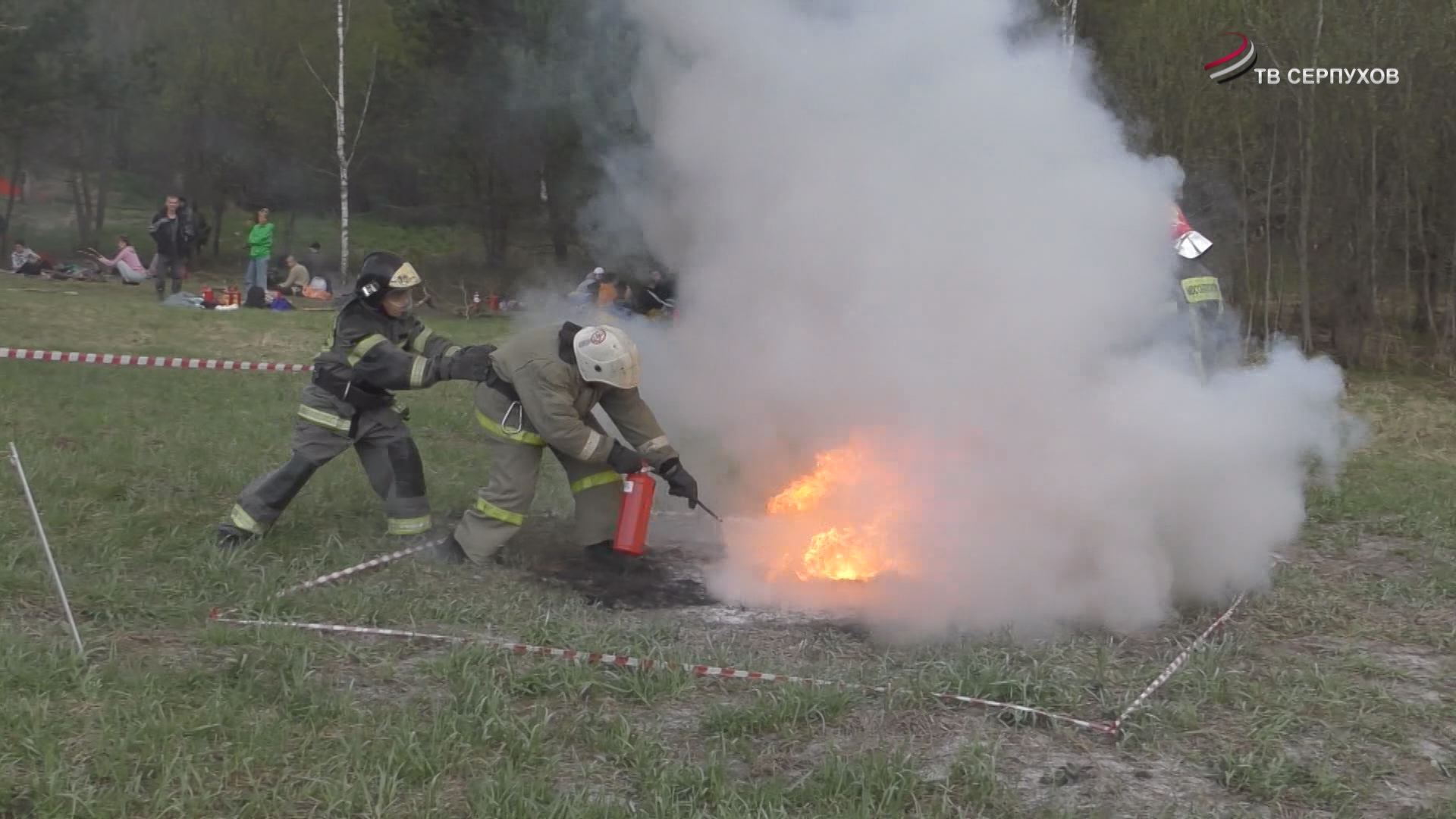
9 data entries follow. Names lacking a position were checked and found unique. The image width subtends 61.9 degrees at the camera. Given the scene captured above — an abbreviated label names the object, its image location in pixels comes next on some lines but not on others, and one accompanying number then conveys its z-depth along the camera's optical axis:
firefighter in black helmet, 5.58
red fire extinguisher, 5.30
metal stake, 3.99
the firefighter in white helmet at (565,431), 5.38
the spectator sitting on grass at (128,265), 18.23
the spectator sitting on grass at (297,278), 18.75
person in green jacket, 16.55
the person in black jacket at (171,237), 16.55
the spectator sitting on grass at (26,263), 18.59
